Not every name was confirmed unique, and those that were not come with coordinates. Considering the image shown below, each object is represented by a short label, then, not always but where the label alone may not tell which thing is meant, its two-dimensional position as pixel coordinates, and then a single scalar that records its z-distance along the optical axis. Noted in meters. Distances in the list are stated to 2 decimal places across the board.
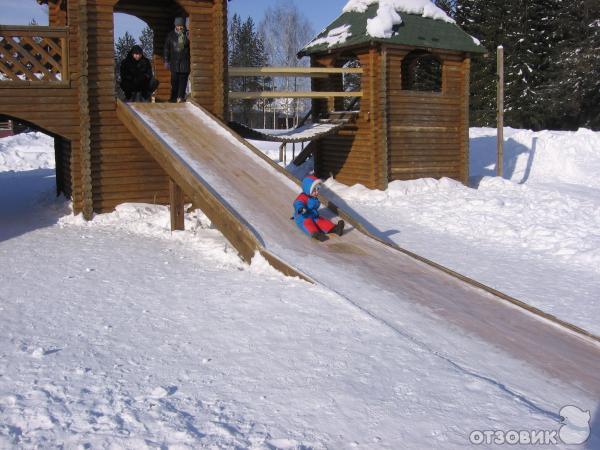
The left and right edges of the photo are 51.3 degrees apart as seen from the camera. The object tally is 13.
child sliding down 8.73
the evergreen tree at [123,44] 50.73
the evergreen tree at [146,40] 52.84
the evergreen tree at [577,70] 32.97
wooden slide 6.02
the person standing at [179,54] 11.91
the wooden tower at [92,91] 10.78
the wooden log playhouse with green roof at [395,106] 14.82
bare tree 47.16
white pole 17.22
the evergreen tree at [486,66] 35.84
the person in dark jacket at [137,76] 12.20
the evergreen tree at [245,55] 49.44
